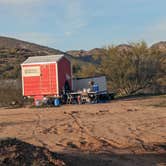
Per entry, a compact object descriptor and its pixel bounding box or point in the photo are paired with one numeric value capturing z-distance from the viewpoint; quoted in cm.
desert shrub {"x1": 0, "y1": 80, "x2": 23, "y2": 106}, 4221
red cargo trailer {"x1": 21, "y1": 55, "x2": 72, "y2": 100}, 3947
